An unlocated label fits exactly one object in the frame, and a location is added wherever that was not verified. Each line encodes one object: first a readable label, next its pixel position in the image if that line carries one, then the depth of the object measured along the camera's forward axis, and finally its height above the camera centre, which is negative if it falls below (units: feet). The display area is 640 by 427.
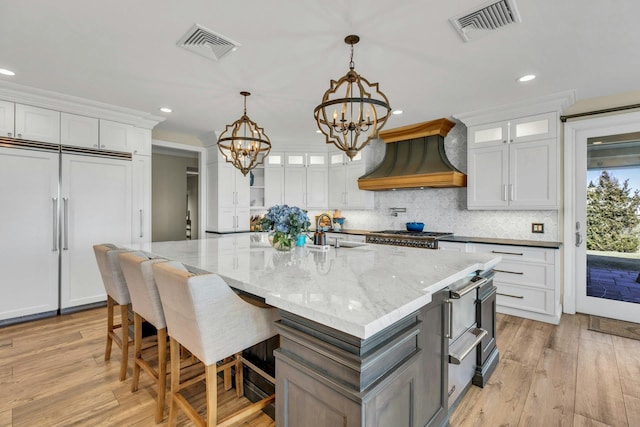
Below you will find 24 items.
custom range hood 13.91 +2.57
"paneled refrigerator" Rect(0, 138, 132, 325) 11.07 -0.28
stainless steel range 13.64 -1.21
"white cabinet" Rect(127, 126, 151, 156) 13.84 +3.41
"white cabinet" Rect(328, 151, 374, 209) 18.07 +1.77
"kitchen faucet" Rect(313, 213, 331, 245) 8.71 -0.72
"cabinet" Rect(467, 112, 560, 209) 11.69 +1.98
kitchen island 3.43 -1.63
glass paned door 11.26 -0.52
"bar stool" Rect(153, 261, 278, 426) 4.43 -1.68
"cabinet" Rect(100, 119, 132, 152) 13.03 +3.42
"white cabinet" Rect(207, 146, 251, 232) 17.79 +1.03
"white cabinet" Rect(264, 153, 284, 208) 19.40 +2.18
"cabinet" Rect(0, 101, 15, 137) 10.87 +3.45
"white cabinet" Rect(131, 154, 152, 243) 13.94 +0.68
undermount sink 9.16 -0.96
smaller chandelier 10.36 +2.23
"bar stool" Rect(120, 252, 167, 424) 5.72 -1.69
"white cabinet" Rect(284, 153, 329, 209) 19.58 +2.13
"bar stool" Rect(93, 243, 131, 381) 7.11 -1.66
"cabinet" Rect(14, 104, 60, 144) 11.21 +3.42
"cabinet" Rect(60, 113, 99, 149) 12.10 +3.40
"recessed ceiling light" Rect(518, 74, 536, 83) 9.72 +4.38
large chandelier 6.28 +2.10
